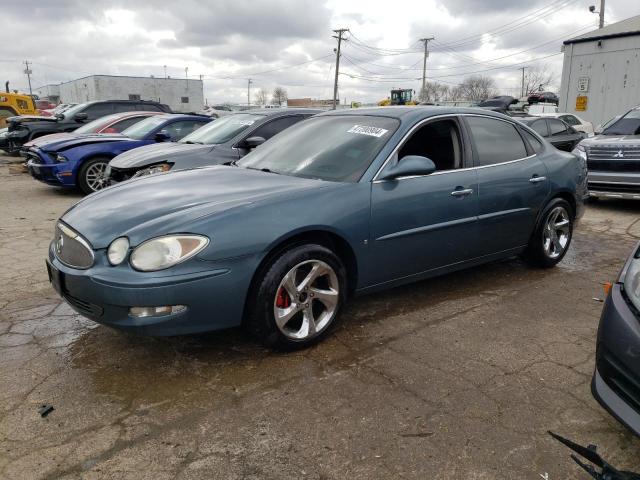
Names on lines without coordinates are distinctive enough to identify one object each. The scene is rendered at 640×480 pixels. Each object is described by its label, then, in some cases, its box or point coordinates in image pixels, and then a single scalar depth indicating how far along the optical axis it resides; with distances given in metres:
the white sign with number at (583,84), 18.02
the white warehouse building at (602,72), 16.67
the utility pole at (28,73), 92.95
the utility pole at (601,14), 33.44
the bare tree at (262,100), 99.30
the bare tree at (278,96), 95.25
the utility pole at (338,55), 50.82
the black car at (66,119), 12.92
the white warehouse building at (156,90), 54.82
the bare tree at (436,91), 71.06
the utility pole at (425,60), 57.67
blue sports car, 8.45
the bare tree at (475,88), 81.12
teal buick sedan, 2.73
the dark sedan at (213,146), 6.51
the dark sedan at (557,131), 11.83
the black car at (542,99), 28.42
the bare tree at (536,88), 73.44
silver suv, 7.70
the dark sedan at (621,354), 2.02
